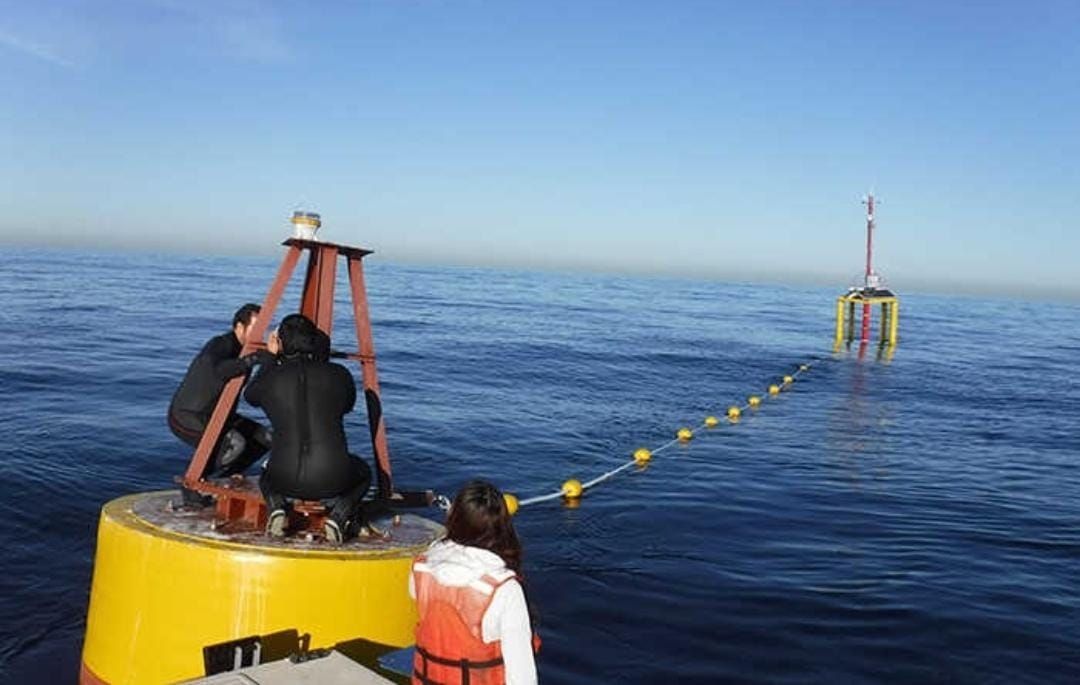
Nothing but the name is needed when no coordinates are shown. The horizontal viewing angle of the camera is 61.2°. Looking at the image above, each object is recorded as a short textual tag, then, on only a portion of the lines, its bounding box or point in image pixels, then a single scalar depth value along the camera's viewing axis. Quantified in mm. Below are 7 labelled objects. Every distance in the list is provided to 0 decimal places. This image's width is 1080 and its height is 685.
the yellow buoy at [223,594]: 5812
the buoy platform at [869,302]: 52094
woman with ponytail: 4102
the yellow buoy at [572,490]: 15602
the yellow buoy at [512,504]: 14325
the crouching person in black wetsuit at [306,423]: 6129
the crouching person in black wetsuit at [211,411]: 7516
